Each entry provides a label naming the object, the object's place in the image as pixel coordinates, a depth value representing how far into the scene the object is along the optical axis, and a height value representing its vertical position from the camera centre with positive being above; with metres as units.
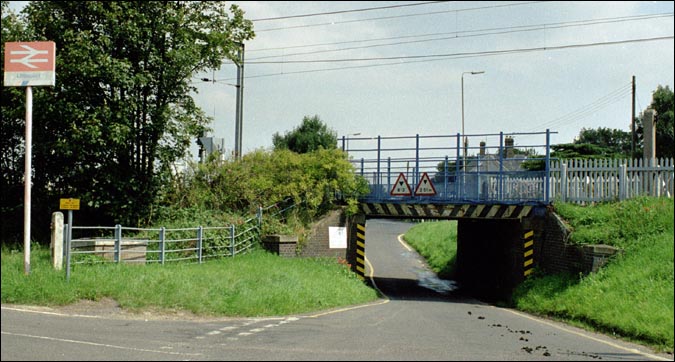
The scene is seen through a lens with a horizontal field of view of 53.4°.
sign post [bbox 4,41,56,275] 15.17 +3.05
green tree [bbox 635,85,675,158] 53.91 +7.07
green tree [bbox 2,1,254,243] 21.64 +3.46
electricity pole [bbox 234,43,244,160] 30.25 +4.12
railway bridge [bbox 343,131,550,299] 23.48 +0.19
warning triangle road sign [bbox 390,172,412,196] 25.31 +0.57
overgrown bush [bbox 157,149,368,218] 25.25 +0.62
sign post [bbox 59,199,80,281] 15.19 -0.35
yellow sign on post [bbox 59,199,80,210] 15.17 -0.14
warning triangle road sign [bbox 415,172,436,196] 25.02 +0.57
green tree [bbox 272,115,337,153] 65.81 +6.43
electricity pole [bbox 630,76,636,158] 51.17 +6.62
